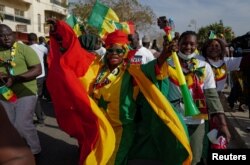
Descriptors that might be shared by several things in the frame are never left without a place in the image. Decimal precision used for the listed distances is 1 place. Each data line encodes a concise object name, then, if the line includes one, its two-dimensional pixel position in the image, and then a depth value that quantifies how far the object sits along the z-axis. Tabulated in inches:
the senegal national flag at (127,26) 303.9
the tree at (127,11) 1596.9
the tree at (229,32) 928.6
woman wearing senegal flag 148.9
